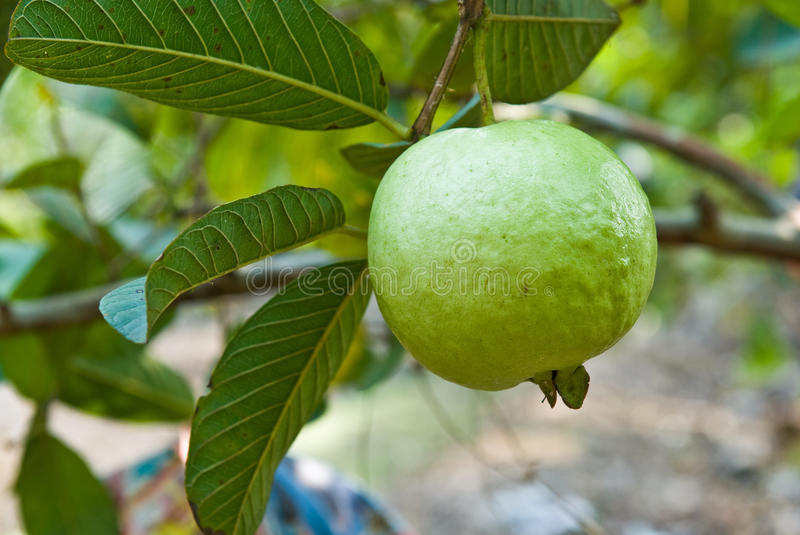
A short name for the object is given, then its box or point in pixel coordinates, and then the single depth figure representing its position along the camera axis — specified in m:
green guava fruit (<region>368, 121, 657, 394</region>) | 0.47
